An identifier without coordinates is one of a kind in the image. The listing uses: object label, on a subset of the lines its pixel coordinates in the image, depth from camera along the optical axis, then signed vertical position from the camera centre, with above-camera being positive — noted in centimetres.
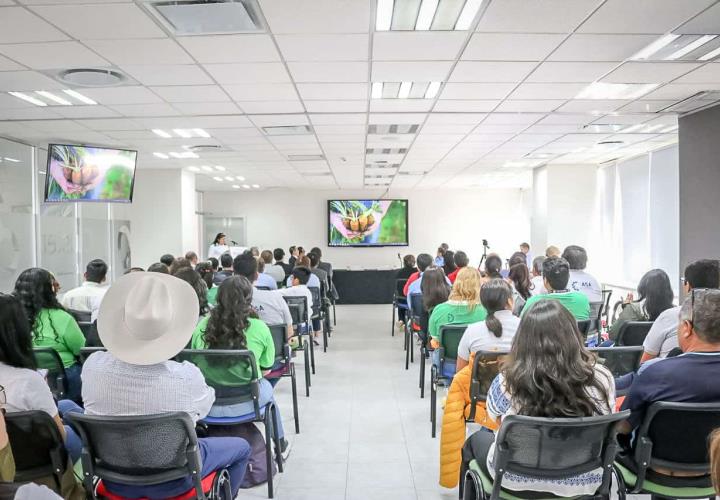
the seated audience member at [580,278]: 543 -41
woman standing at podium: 1180 -16
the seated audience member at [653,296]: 361 -40
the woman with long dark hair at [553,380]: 194 -51
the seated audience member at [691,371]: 201 -50
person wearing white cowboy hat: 206 -46
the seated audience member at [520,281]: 525 -42
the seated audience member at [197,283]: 434 -34
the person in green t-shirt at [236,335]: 304 -55
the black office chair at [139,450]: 197 -77
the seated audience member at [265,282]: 624 -48
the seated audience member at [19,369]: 212 -50
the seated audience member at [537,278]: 578 -47
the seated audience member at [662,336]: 302 -56
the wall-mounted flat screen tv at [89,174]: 678 +88
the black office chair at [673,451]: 202 -83
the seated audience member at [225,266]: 669 -32
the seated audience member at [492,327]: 319 -52
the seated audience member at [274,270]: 827 -46
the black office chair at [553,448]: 188 -75
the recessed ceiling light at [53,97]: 543 +148
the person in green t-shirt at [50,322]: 335 -50
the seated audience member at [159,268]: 504 -25
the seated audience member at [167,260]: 731 -26
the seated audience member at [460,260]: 716 -29
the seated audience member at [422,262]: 710 -31
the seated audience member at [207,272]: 654 -38
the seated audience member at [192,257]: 815 -25
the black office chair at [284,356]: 403 -87
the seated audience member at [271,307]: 450 -55
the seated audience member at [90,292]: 475 -44
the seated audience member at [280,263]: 868 -39
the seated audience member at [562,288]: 419 -40
